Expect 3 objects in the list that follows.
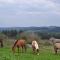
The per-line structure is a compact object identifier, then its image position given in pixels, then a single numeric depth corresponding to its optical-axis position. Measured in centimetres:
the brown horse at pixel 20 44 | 3173
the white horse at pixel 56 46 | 3225
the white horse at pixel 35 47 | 3134
